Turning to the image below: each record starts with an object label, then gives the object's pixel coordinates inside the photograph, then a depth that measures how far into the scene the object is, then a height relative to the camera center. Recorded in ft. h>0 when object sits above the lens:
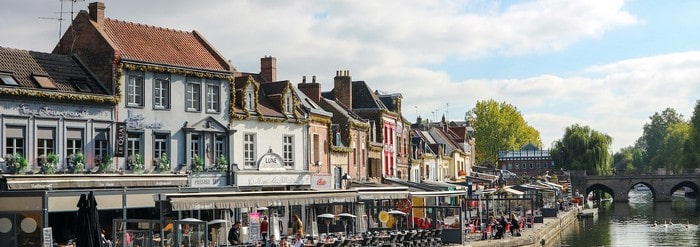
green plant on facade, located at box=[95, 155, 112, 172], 105.91 +0.19
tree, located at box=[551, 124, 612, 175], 391.86 +3.35
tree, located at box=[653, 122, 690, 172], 435.12 +4.09
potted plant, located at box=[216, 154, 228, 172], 123.54 -0.13
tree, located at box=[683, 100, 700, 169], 338.13 +4.79
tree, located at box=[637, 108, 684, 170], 627.87 +20.48
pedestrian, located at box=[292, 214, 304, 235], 101.51 -7.67
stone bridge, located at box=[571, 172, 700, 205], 379.76 -11.76
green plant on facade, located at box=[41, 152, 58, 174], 98.84 +0.15
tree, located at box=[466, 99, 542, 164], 384.06 +13.38
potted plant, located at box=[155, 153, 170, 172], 113.50 -0.02
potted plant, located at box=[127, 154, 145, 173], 110.11 +0.09
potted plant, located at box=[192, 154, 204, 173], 119.85 -0.22
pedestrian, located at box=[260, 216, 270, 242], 110.73 -8.54
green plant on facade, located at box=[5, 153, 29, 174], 95.35 +0.29
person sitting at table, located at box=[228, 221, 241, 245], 100.39 -8.34
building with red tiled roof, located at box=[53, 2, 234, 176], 110.52 +9.73
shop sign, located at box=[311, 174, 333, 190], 145.79 -3.51
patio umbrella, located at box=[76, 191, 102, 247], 74.84 -5.25
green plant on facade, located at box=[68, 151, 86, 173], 102.17 +0.23
